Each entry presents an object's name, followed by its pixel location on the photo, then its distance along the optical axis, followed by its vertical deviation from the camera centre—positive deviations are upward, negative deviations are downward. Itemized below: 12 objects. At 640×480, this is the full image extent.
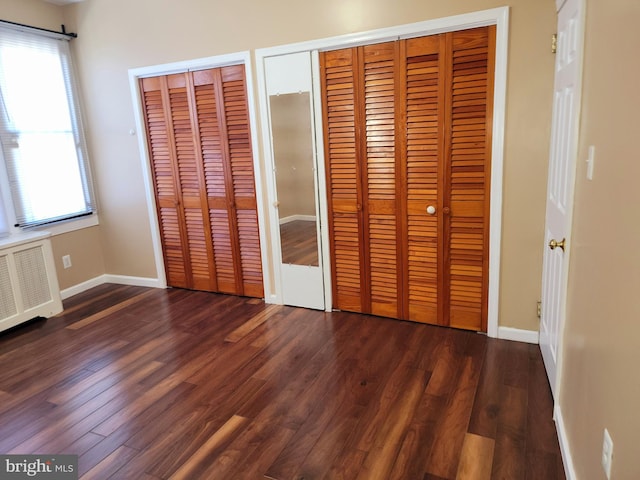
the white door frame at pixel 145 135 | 3.56 +0.29
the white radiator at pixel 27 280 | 3.46 -0.87
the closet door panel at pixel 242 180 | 3.64 -0.16
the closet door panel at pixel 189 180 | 3.89 -0.14
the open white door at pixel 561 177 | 1.95 -0.16
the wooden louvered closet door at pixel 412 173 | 2.87 -0.14
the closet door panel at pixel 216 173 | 3.76 -0.09
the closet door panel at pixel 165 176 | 4.01 -0.10
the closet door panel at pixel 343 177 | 3.21 -0.16
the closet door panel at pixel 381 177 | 3.08 -0.17
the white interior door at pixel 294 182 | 3.37 -0.18
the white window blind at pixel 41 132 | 3.77 +0.36
